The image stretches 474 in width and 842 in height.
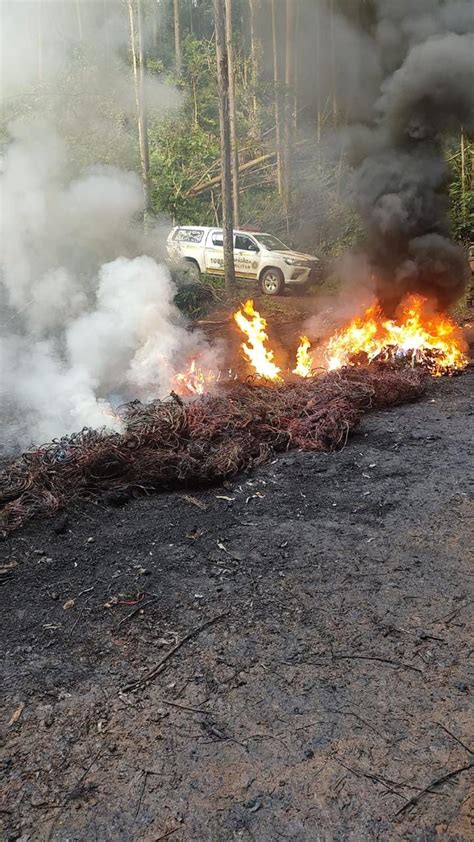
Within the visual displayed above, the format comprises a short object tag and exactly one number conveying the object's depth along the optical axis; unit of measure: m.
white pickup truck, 14.98
